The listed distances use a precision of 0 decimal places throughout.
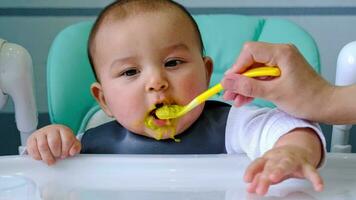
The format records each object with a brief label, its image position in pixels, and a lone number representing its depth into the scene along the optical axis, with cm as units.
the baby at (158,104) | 86
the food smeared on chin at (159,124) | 90
